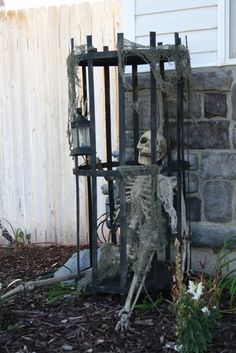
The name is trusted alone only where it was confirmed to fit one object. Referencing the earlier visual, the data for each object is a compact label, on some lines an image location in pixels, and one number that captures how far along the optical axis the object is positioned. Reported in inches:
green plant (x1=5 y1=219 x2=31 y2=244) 240.7
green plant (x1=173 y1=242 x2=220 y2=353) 123.3
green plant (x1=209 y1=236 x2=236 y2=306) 155.6
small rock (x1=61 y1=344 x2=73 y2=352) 133.8
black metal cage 150.9
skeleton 153.9
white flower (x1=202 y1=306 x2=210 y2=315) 126.4
